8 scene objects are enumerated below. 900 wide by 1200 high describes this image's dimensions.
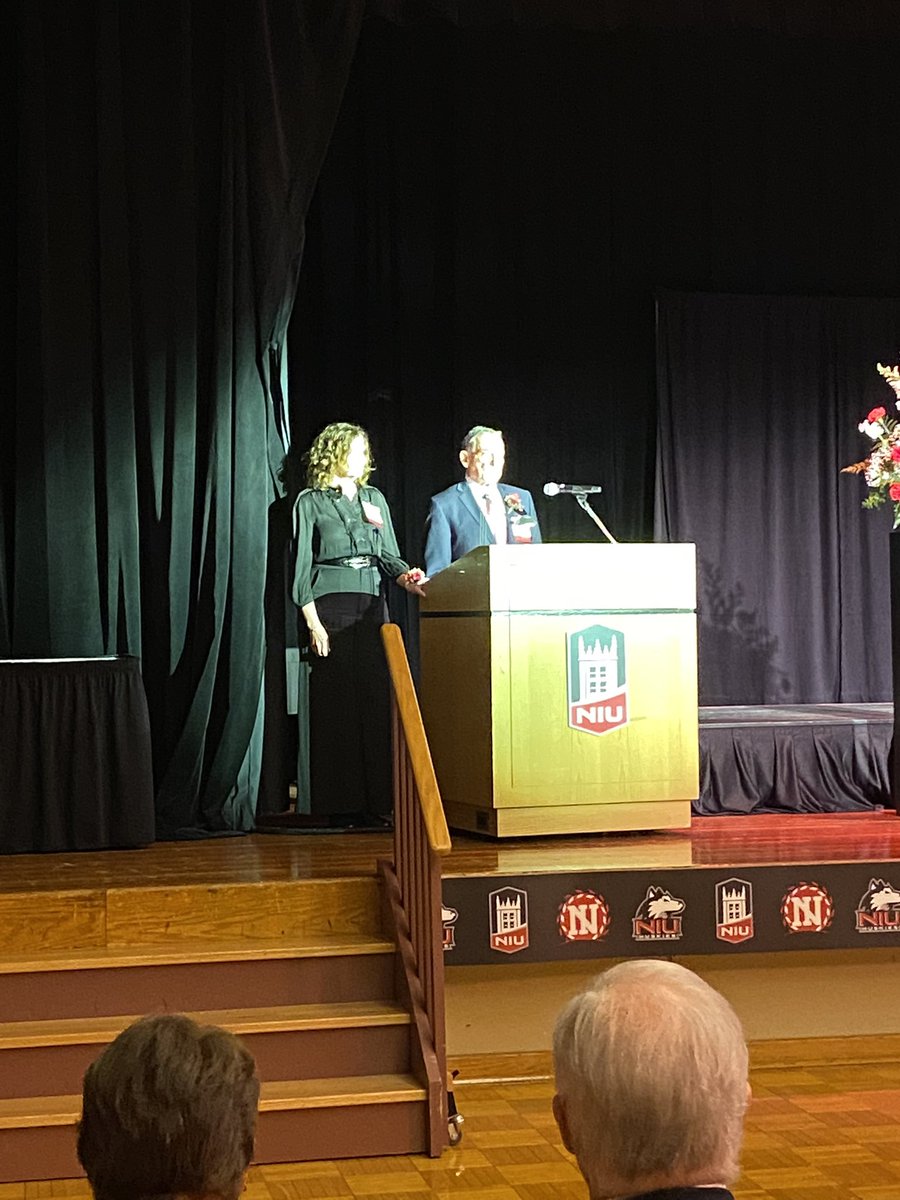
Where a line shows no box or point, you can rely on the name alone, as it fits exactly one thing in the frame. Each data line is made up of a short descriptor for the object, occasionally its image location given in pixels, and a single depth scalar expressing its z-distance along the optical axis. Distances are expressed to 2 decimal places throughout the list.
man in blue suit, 6.16
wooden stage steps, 4.25
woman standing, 6.09
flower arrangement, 5.88
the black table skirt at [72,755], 5.71
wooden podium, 5.48
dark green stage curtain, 6.30
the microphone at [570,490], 5.41
